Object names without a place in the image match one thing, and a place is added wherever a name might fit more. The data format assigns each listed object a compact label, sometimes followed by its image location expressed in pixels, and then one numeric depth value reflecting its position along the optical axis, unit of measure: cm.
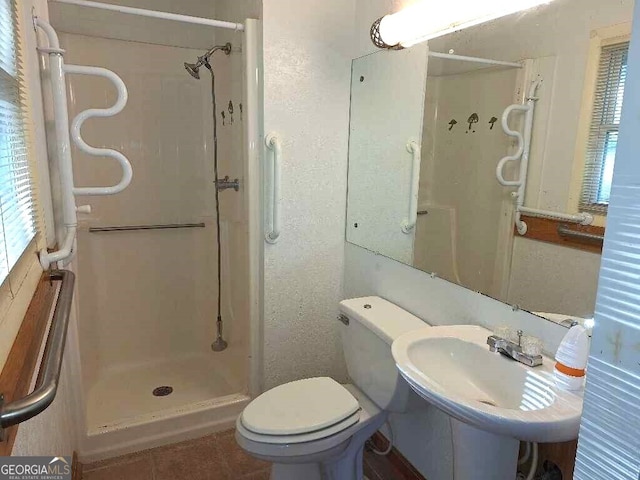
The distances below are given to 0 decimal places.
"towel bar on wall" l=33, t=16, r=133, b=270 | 138
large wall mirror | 106
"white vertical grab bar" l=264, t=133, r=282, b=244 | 179
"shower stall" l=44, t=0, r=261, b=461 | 217
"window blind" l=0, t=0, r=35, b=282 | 81
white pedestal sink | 88
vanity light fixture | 121
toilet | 138
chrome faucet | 109
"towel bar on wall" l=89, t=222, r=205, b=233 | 241
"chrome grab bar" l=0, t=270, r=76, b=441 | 57
